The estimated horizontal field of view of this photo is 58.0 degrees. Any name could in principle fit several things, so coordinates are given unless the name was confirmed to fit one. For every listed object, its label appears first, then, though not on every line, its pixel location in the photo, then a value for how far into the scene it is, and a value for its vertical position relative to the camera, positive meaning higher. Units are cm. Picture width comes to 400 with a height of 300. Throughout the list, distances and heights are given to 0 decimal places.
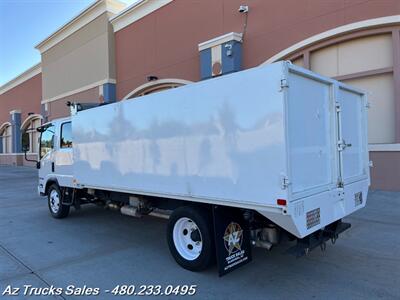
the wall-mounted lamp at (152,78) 1770 +367
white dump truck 399 -14
